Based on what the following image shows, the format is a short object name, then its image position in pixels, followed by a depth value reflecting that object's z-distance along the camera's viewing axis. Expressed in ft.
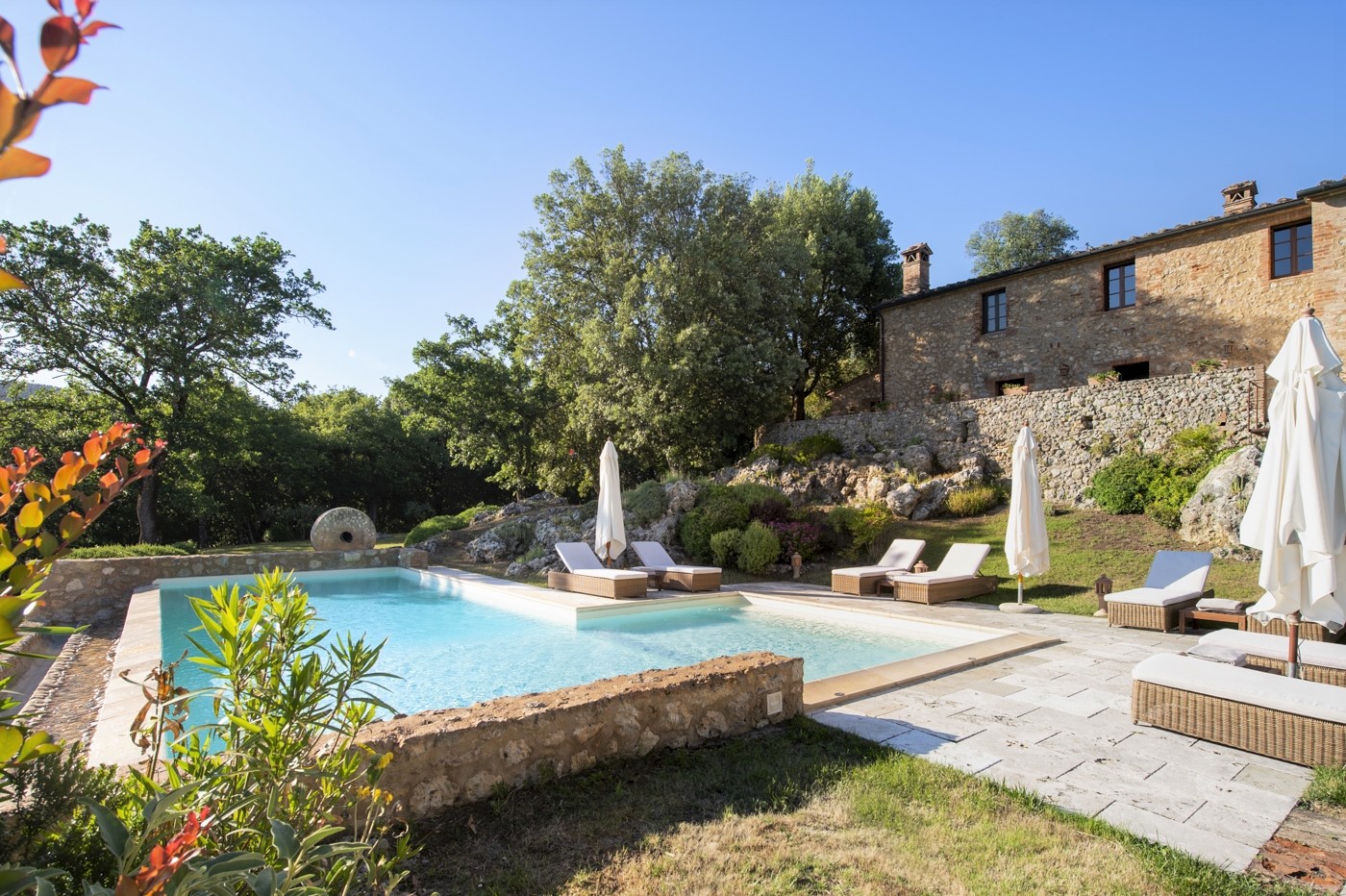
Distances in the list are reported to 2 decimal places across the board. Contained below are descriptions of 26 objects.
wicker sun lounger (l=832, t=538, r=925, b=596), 35.96
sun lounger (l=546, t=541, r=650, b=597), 34.76
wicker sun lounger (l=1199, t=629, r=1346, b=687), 15.96
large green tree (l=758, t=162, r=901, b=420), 81.20
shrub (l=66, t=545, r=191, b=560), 38.70
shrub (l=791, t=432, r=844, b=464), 62.90
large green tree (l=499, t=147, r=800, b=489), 62.59
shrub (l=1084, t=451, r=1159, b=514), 45.37
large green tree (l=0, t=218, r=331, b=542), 54.70
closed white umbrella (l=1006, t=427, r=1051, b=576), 30.45
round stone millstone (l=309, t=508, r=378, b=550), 53.16
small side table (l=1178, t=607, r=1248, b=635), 24.62
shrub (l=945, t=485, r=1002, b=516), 51.01
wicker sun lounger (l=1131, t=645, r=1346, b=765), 12.92
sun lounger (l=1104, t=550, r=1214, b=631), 25.57
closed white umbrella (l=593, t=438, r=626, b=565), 39.55
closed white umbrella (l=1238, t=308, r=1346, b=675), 15.34
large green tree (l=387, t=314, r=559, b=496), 70.54
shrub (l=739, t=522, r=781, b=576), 44.11
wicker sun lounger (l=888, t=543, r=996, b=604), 32.86
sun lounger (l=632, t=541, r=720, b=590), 37.76
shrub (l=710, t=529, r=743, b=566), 45.91
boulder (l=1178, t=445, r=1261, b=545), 37.60
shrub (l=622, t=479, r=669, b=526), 51.11
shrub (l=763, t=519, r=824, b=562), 45.80
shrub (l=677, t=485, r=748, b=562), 47.75
